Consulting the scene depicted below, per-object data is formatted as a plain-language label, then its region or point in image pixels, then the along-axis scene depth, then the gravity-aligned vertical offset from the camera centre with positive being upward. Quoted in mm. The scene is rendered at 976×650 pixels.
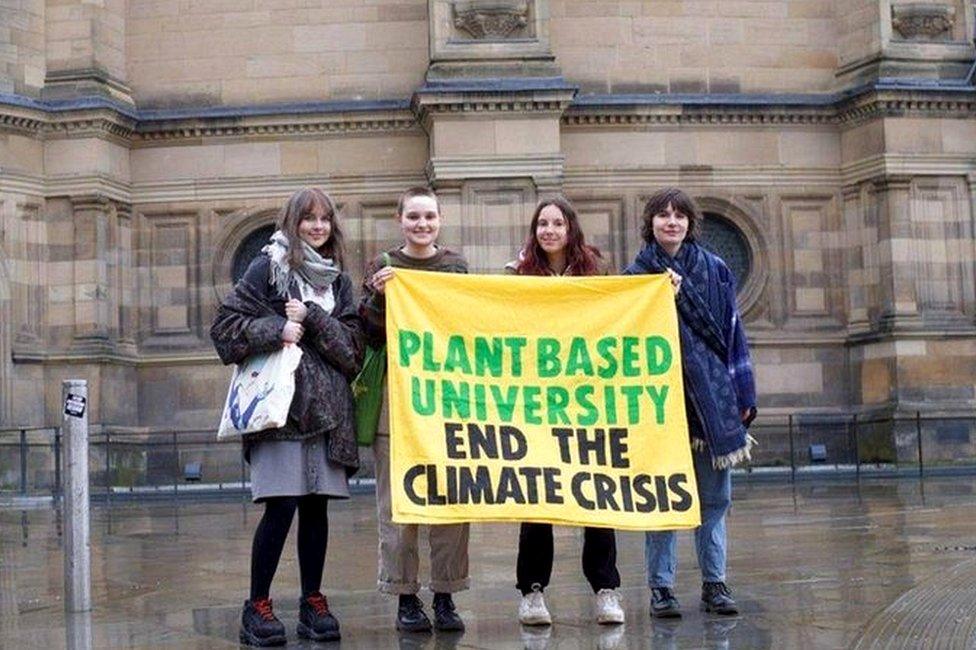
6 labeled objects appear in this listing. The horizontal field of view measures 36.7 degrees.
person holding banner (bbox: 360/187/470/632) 7277 -609
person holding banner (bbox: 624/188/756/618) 7605 +126
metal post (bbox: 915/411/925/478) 22930 -457
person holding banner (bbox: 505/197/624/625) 7332 -645
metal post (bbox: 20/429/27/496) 21859 -596
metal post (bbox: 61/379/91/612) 8297 -466
